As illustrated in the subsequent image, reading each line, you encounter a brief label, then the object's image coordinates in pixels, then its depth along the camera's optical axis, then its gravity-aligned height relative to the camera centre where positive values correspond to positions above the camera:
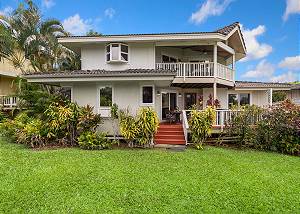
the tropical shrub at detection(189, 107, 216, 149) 8.50 -0.99
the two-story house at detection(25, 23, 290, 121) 9.37 +2.20
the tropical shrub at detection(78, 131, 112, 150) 8.27 -1.86
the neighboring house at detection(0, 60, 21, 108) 15.71 +2.73
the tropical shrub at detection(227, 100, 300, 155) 8.33 -1.19
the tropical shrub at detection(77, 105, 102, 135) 8.66 -0.79
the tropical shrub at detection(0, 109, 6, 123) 13.99 -0.92
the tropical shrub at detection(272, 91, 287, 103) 26.89 +1.63
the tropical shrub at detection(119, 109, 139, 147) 8.53 -1.21
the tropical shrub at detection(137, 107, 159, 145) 8.51 -1.04
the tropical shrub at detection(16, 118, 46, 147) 8.49 -1.56
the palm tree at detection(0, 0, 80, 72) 14.07 +6.17
